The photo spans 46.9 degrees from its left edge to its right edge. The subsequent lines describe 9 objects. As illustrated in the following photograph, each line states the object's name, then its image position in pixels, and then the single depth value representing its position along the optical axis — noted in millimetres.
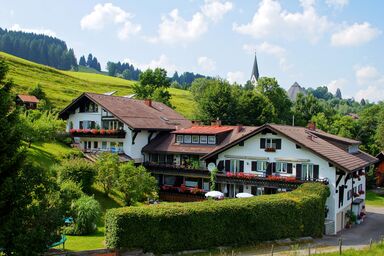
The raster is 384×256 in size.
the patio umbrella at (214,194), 40562
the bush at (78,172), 39250
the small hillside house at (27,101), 74062
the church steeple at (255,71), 178162
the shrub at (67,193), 22516
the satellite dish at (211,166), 45062
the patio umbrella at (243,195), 39388
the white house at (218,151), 40062
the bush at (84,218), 31547
